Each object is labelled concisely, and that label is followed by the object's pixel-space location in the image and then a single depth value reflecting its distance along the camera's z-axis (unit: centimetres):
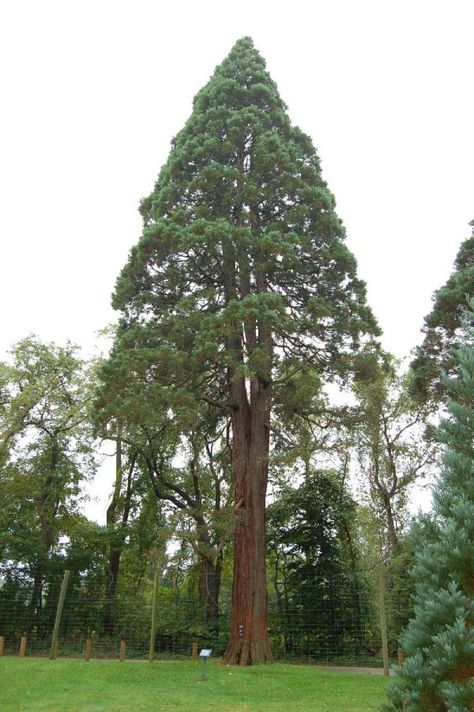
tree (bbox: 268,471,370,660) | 1429
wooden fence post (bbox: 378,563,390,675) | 1012
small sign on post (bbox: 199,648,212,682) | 841
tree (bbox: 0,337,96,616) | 1952
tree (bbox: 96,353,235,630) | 1081
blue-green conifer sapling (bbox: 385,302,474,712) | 392
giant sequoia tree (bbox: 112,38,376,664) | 1097
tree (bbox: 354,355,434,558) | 2025
